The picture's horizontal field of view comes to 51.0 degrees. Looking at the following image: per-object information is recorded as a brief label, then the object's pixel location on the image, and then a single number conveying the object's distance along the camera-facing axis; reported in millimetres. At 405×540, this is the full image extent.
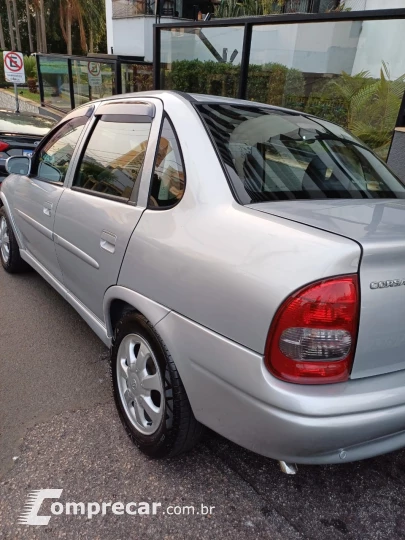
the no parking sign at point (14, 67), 11320
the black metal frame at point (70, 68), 11070
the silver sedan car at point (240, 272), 1410
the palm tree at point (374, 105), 5980
